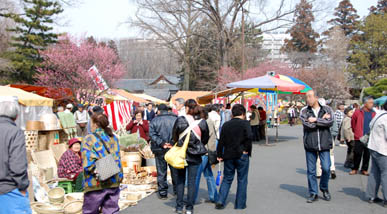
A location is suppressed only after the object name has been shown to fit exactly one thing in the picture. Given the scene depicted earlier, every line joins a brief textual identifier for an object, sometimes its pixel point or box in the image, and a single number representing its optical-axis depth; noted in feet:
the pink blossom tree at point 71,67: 81.15
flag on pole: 52.60
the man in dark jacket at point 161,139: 23.67
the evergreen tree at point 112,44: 257.98
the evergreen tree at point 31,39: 82.53
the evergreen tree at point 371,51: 146.30
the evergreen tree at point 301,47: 195.62
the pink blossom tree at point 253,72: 130.21
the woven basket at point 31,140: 28.66
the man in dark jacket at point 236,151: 19.97
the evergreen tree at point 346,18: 212.02
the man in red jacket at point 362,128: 29.63
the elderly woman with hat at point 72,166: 24.29
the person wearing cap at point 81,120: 40.65
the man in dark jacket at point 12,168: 11.32
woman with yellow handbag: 19.36
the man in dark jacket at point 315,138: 21.67
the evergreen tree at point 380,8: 189.45
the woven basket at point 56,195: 21.54
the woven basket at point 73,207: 19.72
